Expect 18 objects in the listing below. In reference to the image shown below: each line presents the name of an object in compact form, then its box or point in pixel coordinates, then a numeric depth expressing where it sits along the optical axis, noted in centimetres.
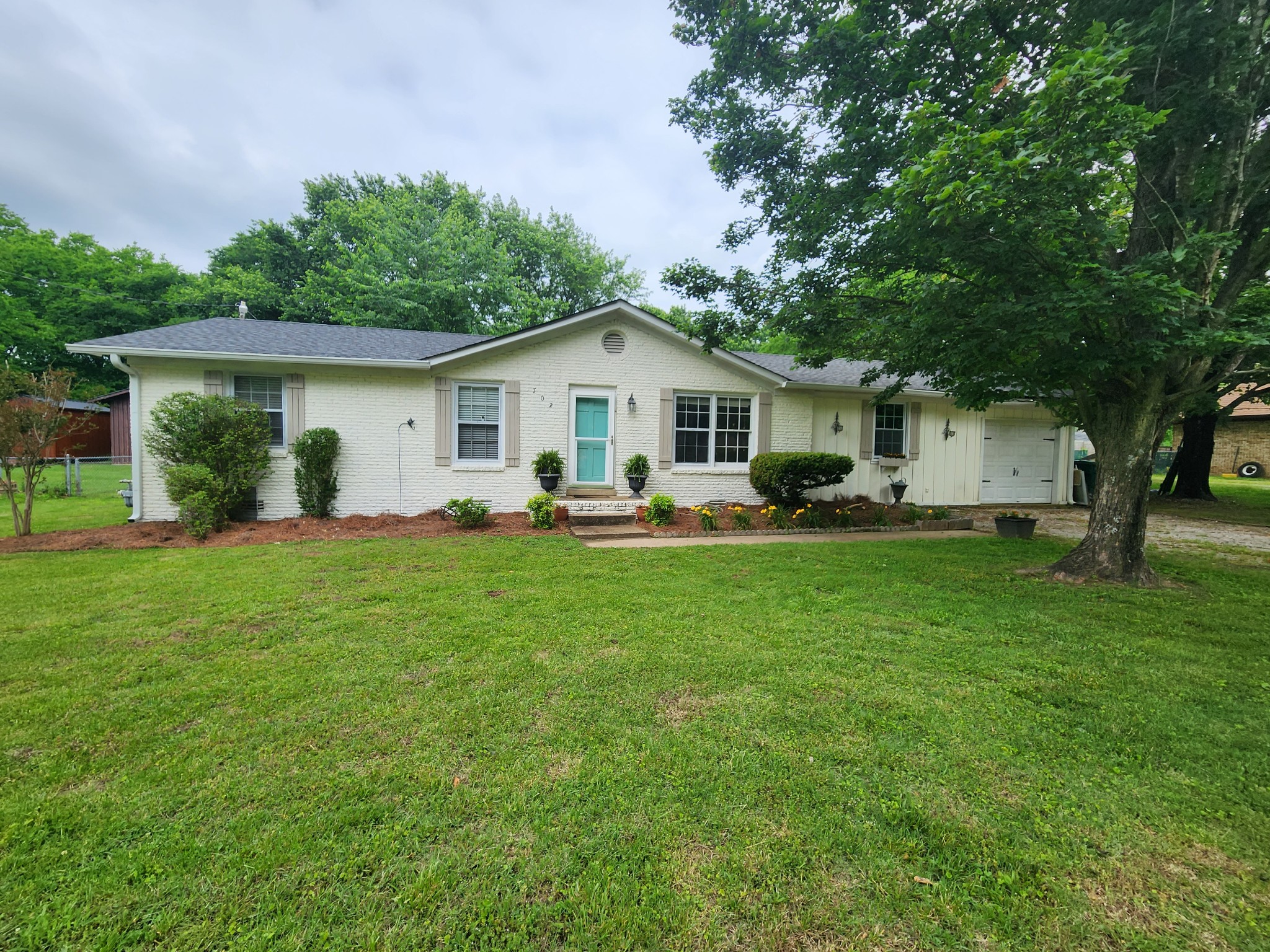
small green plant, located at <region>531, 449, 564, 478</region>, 939
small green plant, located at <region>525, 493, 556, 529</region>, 841
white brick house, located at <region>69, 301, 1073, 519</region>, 854
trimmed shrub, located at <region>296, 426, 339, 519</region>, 845
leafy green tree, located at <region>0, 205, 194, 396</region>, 2309
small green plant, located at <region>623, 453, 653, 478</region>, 973
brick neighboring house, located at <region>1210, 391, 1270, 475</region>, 2305
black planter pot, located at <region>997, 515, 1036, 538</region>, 836
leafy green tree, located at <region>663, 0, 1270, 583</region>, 425
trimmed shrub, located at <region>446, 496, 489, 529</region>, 827
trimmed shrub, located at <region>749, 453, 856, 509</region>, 925
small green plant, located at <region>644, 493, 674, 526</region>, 876
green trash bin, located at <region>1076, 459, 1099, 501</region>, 1292
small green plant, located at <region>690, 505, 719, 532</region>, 827
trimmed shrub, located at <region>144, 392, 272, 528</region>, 753
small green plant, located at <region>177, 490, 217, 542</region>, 718
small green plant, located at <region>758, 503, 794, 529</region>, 877
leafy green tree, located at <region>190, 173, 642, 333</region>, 1991
